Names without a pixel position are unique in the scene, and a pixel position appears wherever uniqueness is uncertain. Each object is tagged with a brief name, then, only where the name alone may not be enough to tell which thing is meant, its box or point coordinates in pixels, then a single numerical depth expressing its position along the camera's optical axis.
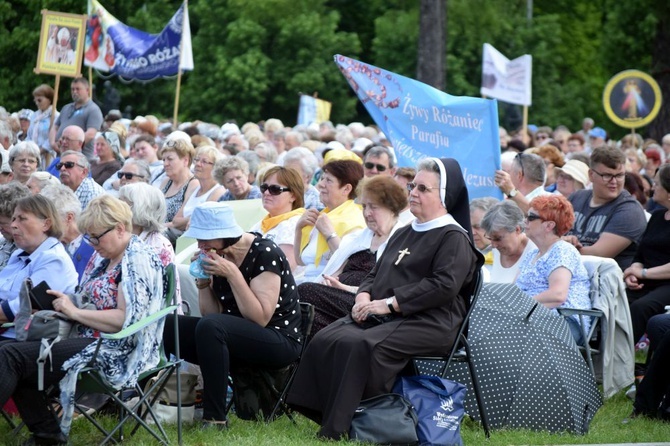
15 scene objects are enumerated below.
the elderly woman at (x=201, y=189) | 17.55
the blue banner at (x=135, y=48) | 28.75
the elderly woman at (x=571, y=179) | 17.27
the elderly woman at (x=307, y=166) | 17.25
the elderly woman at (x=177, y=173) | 18.31
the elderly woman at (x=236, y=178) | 17.36
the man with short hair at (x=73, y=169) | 17.09
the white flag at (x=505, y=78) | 27.54
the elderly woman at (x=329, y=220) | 13.92
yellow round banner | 27.59
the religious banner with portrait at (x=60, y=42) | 25.69
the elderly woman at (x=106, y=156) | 20.99
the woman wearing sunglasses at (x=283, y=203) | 14.43
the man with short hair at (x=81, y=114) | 25.08
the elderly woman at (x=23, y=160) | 18.30
